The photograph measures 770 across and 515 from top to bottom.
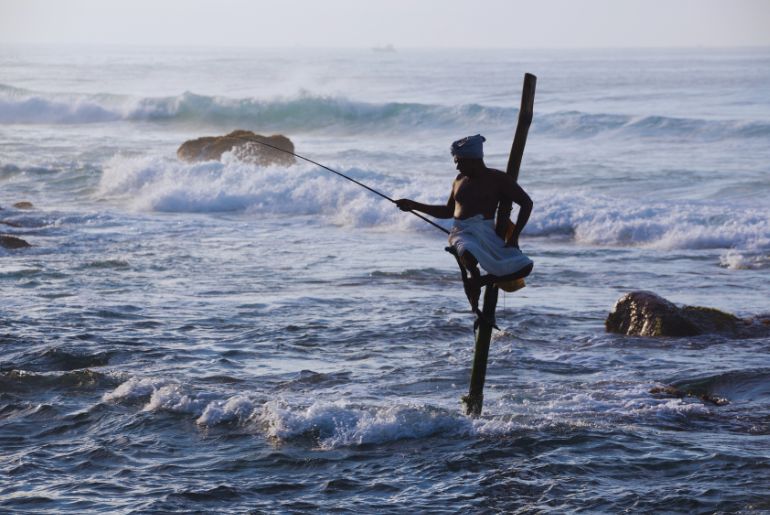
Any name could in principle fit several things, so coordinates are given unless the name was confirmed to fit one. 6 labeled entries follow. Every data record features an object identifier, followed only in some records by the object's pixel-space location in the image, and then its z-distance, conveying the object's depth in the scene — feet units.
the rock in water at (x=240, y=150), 191.52
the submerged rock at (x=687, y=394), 63.46
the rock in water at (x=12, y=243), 116.06
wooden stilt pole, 53.01
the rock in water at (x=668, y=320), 79.46
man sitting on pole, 51.52
